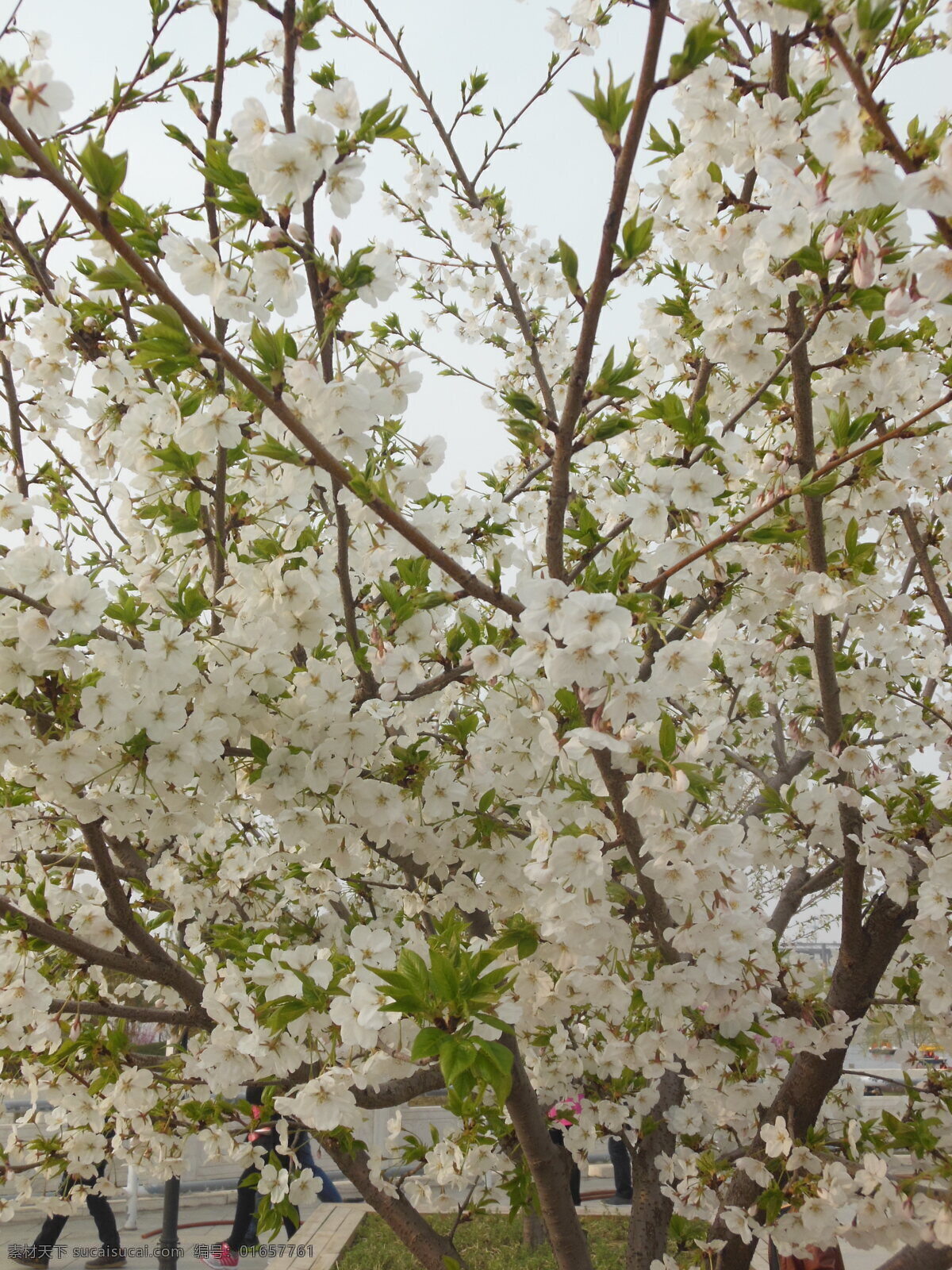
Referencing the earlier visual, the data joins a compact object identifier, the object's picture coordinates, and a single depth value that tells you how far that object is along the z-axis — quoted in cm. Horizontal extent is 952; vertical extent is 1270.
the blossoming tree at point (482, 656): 163
